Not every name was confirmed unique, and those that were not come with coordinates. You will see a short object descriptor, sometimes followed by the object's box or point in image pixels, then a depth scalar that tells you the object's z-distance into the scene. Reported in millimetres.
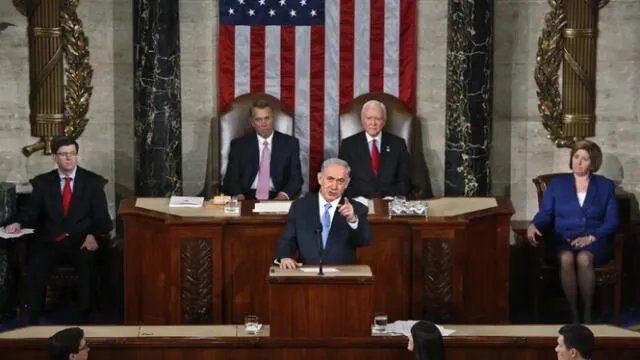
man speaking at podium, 15914
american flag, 23484
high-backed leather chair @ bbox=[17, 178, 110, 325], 20375
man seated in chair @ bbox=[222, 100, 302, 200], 21656
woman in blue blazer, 20016
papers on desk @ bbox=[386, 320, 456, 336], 14422
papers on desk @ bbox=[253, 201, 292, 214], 18641
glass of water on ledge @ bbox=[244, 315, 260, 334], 14344
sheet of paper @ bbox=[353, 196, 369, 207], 19250
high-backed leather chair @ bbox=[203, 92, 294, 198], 22437
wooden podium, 14008
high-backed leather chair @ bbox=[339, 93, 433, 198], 22625
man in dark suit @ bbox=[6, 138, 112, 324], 20047
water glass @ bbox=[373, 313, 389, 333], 14417
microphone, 14239
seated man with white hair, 21484
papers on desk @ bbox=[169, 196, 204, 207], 19350
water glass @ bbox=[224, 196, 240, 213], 18781
